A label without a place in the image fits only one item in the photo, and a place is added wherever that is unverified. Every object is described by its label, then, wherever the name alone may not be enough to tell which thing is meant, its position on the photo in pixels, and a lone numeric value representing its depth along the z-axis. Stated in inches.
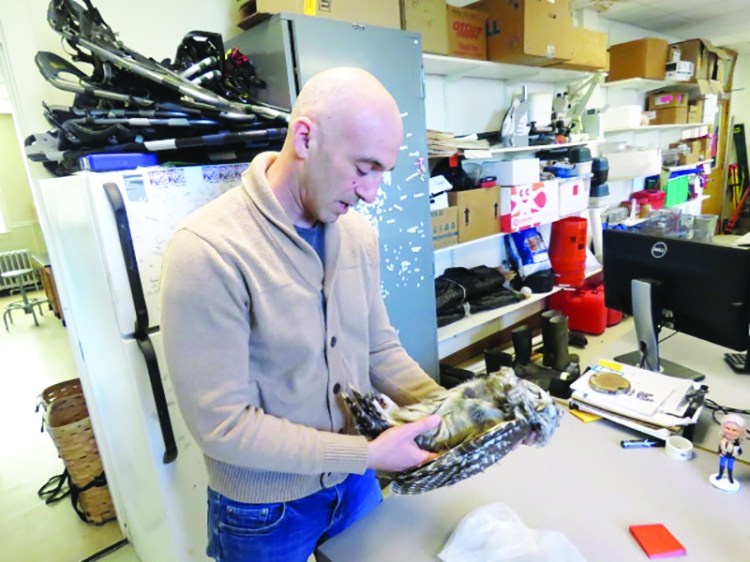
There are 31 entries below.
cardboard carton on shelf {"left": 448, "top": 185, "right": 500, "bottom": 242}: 102.2
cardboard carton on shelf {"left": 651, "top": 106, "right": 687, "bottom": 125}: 186.5
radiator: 261.9
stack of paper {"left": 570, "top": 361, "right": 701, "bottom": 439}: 49.1
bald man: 30.1
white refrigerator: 48.7
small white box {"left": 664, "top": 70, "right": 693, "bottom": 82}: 167.5
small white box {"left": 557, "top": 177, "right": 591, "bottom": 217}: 129.0
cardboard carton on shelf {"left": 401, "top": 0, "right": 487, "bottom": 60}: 85.0
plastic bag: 33.6
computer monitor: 54.6
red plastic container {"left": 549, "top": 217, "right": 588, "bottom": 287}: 135.6
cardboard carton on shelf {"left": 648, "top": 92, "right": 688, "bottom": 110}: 185.8
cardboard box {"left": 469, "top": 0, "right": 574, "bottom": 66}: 100.3
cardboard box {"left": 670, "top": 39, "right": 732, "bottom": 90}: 178.5
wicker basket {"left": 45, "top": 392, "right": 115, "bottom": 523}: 79.0
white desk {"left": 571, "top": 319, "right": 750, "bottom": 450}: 51.9
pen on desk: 47.6
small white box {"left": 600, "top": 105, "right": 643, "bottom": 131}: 155.4
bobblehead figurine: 39.6
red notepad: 34.5
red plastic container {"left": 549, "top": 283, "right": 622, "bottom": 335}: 129.6
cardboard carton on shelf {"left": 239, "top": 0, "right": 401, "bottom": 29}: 63.7
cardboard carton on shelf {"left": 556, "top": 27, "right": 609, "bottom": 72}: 116.2
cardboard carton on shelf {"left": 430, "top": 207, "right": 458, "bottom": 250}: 97.0
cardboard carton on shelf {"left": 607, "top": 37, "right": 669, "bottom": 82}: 157.1
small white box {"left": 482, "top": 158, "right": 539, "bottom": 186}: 112.0
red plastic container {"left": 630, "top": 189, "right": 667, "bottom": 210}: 175.5
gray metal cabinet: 62.6
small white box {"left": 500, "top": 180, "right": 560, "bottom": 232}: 113.1
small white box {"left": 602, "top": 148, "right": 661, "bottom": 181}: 154.4
